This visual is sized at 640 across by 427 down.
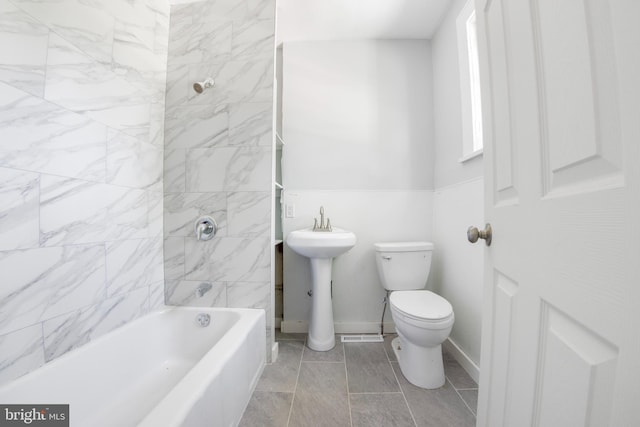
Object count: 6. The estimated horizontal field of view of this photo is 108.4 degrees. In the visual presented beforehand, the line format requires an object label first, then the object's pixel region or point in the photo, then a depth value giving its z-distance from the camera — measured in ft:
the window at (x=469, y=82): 4.67
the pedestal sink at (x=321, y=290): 4.99
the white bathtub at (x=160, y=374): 2.51
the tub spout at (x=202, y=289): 4.75
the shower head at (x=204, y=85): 4.34
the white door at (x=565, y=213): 0.94
